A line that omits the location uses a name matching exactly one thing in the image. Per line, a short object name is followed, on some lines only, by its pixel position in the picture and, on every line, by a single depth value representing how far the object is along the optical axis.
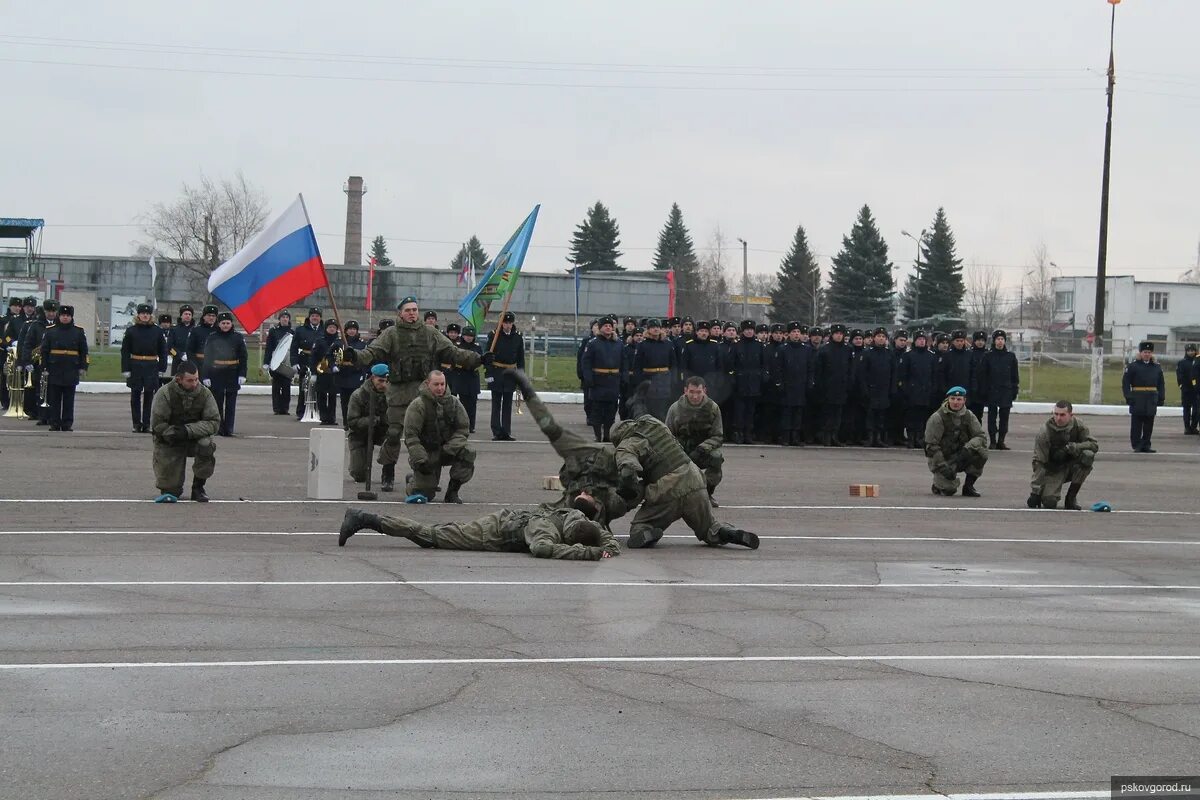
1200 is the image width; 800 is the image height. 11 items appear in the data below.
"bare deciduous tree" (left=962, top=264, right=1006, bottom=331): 99.70
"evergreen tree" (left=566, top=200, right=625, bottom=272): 112.56
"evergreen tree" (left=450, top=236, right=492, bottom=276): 139.00
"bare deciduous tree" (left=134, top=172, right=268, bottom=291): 75.12
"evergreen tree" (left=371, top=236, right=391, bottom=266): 153.71
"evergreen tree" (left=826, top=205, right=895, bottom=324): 89.31
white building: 90.81
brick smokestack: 92.19
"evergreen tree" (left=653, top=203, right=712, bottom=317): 91.50
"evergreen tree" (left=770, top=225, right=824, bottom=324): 91.44
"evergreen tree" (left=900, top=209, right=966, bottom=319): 95.12
